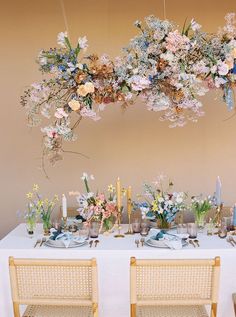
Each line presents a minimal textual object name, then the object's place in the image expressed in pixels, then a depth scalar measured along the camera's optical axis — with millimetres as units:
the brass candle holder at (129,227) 3529
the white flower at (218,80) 3086
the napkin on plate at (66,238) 3160
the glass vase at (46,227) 3540
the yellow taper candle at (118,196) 3584
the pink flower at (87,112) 3184
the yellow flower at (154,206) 3466
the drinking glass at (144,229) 3443
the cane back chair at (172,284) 2451
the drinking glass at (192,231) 3361
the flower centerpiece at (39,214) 3516
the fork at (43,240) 3254
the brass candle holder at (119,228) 3420
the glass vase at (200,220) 3627
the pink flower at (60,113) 3172
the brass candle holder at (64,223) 3571
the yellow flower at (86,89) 3094
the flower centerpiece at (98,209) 3479
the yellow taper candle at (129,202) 3605
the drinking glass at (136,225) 3537
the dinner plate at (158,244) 3129
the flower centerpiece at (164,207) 3471
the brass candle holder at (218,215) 3646
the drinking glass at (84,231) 3412
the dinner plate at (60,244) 3164
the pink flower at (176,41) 2959
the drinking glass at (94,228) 3401
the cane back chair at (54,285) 2514
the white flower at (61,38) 3100
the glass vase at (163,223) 3553
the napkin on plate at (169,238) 3092
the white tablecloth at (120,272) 3074
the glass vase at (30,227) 3512
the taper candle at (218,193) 3656
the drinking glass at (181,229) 3432
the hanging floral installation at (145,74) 3031
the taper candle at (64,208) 3623
